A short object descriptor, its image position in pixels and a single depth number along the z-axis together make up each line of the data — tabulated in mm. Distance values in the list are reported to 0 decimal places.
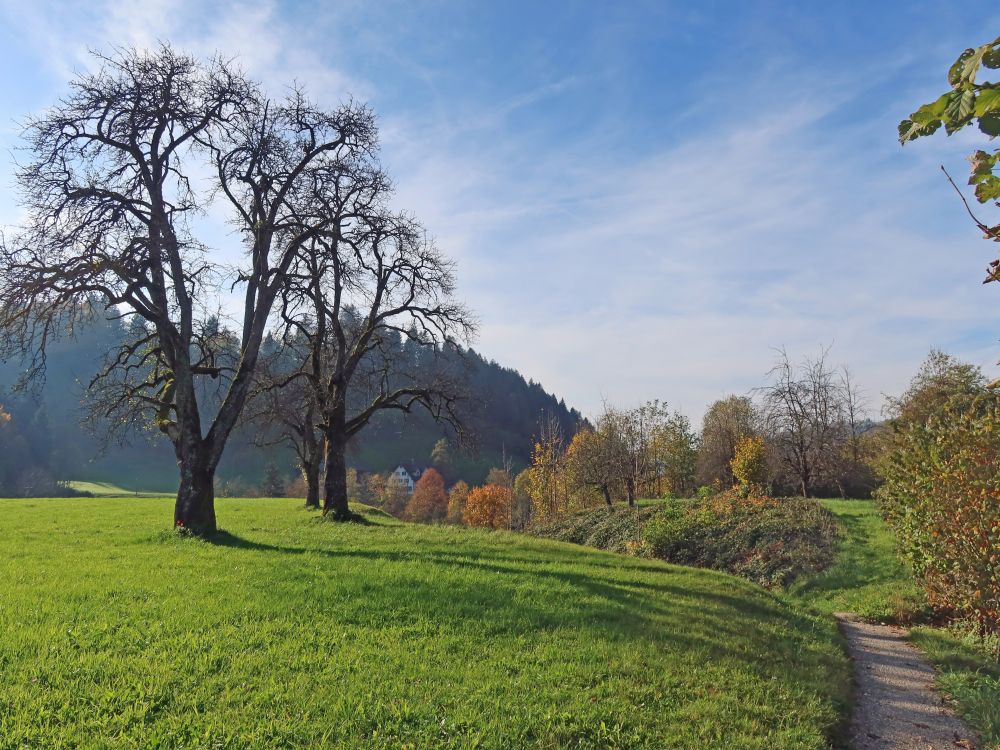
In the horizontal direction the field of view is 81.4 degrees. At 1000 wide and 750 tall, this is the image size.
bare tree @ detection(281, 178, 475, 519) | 19719
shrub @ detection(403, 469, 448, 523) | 78438
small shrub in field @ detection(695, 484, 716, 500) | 30997
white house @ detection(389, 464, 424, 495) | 111325
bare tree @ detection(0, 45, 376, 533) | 13367
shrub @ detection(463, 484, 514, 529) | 66362
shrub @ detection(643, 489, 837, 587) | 18203
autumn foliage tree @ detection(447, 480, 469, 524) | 77812
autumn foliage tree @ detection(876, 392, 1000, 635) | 8594
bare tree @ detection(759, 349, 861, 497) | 34594
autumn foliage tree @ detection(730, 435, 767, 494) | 33188
